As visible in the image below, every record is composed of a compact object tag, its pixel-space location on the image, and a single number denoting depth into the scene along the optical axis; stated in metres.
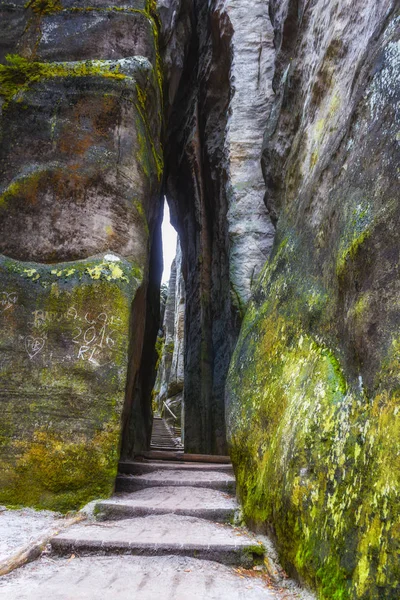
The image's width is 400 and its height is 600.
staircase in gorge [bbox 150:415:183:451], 12.76
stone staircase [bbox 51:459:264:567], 2.96
